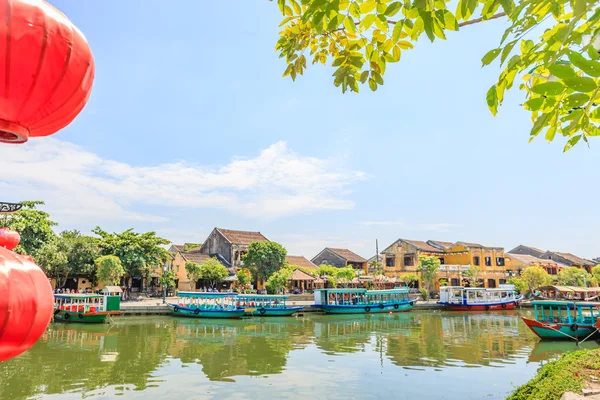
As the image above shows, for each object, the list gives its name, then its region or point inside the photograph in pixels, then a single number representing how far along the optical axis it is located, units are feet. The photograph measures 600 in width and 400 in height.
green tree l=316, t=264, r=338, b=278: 120.18
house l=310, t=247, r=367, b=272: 143.23
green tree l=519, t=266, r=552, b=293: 114.42
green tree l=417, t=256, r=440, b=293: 114.21
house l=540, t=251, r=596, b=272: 148.67
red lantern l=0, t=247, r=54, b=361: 5.13
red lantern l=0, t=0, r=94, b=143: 5.14
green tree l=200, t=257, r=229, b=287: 104.99
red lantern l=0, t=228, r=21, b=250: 9.20
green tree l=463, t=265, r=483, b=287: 119.14
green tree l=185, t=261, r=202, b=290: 102.73
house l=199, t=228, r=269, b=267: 122.01
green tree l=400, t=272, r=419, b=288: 119.65
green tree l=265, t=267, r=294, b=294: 98.99
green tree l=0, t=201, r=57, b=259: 71.59
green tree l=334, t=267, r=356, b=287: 114.83
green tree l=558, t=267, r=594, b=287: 118.48
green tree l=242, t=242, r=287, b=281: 105.29
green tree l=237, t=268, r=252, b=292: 104.12
